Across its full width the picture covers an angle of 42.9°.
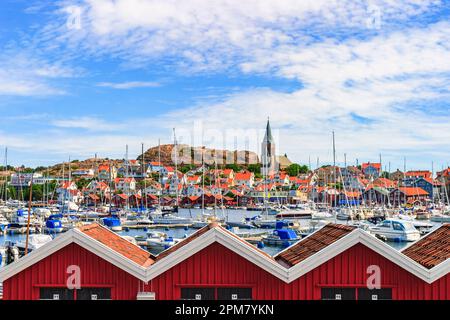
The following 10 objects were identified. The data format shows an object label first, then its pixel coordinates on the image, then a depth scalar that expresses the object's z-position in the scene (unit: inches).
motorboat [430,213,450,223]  4123.0
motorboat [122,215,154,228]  3754.9
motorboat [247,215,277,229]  3631.9
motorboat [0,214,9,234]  3245.3
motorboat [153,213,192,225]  3794.3
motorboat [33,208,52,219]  3961.1
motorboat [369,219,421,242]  2728.8
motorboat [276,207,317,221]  4601.4
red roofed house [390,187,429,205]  6274.6
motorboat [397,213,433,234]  3382.6
